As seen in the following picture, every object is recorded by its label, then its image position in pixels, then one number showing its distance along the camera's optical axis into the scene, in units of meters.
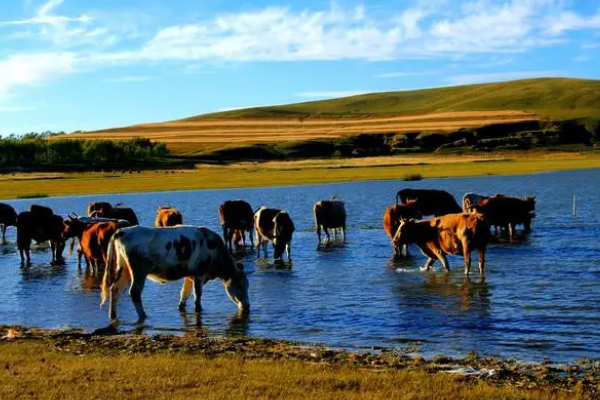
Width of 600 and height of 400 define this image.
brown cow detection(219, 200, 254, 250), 29.25
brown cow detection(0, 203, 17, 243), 34.62
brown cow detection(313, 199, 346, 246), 30.98
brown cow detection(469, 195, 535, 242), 31.39
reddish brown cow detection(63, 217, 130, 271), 21.22
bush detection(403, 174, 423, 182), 76.38
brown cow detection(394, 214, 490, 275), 20.98
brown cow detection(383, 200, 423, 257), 28.05
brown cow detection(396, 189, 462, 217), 33.72
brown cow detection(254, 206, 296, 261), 25.58
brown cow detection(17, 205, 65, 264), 27.19
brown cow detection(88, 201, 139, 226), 29.53
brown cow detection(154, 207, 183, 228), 27.55
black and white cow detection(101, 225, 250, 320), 16.36
